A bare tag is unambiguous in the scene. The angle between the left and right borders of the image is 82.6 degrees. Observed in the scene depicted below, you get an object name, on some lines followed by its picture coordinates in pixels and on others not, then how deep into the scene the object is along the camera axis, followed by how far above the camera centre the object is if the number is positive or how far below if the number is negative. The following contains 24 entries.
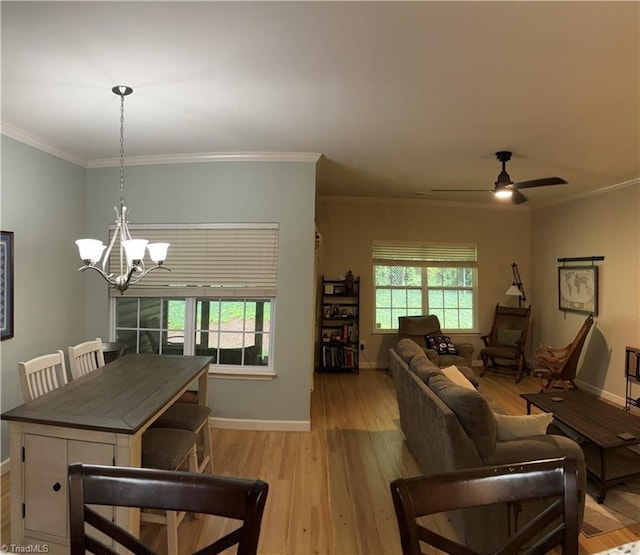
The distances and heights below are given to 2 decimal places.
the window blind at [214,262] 3.48 +0.15
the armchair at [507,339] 5.29 -0.87
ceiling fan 3.15 +0.85
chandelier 2.03 +0.15
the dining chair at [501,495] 0.95 -0.57
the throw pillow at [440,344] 5.11 -0.91
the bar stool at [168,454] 1.81 -0.96
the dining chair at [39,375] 2.00 -0.59
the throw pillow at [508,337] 5.49 -0.84
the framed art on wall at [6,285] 2.70 -0.08
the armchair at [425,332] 5.13 -0.76
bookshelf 5.48 -0.70
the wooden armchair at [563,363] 4.48 -1.00
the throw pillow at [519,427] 2.02 -0.81
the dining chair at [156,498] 0.92 -0.58
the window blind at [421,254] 5.86 +0.43
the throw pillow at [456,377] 2.71 -0.73
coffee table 2.43 -1.05
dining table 1.67 -0.81
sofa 1.84 -0.87
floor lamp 5.69 -0.10
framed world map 4.76 -0.08
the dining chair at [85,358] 2.44 -0.59
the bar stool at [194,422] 2.39 -0.96
